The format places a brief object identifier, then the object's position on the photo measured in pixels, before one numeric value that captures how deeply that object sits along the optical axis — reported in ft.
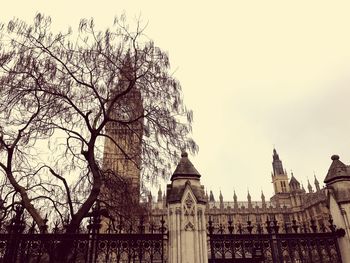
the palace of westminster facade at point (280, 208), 257.34
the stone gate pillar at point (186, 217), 20.77
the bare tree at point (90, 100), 28.94
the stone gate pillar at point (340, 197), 23.26
